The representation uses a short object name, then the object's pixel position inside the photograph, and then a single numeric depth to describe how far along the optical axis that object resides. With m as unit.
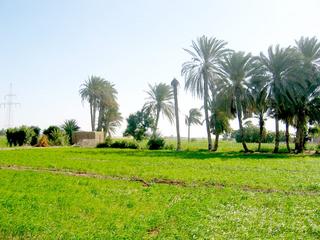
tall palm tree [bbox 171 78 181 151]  40.44
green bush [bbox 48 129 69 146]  41.67
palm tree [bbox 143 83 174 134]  47.06
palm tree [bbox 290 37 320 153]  30.93
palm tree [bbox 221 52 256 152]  33.69
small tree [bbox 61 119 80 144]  47.40
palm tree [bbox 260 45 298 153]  31.01
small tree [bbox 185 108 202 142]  75.82
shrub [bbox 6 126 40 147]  40.00
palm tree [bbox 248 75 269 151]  32.11
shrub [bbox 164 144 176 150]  38.41
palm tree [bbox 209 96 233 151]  34.83
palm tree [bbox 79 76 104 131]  51.15
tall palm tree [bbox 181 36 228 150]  35.44
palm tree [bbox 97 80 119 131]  51.95
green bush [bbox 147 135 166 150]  37.99
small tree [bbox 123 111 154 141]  44.66
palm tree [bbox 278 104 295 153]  32.25
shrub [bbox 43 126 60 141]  42.51
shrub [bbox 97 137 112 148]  40.28
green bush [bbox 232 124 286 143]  57.27
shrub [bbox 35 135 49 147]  38.03
